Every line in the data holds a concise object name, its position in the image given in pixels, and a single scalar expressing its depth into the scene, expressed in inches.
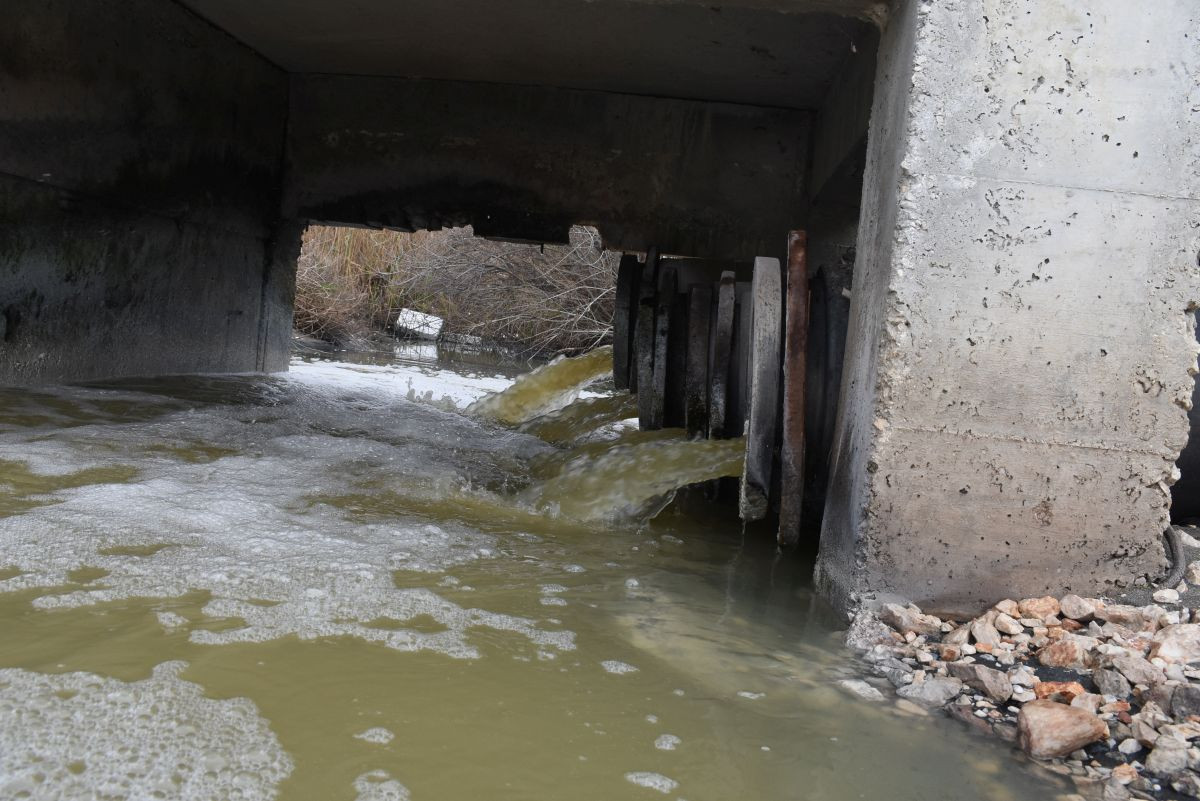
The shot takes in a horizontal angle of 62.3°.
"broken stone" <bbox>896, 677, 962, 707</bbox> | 94.6
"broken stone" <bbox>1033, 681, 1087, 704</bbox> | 94.1
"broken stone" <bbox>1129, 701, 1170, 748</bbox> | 85.3
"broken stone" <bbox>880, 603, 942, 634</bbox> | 111.7
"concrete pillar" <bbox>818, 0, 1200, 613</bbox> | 116.1
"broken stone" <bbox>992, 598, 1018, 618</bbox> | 114.0
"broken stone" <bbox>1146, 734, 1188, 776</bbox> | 81.1
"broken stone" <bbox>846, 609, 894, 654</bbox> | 109.7
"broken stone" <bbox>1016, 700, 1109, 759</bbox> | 83.9
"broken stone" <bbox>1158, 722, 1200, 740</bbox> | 84.8
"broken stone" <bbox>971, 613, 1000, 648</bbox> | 107.4
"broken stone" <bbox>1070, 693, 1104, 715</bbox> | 91.9
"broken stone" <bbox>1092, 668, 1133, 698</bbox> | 93.9
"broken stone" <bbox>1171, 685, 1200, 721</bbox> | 88.4
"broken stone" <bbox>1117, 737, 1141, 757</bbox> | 85.2
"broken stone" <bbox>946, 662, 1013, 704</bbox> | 94.7
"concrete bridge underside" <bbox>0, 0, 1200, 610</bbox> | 116.3
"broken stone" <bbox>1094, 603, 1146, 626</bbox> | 110.8
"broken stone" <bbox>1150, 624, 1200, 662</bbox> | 99.0
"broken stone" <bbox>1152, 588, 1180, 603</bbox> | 115.4
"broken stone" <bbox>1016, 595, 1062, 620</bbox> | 113.5
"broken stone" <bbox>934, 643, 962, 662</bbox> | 104.7
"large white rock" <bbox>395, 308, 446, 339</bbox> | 663.1
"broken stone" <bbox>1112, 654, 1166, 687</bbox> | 94.2
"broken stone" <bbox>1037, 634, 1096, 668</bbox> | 101.4
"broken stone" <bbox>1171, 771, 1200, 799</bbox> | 79.0
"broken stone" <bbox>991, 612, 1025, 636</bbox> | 109.9
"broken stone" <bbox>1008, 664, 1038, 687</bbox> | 97.6
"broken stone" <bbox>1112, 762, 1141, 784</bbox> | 80.5
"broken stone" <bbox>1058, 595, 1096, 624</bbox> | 112.3
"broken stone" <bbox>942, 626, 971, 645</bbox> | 108.3
